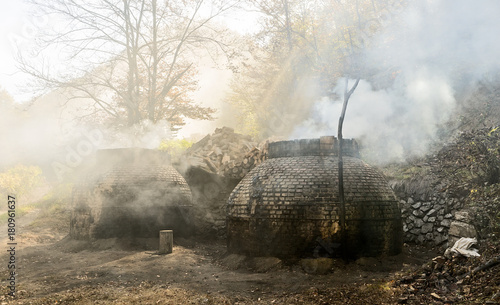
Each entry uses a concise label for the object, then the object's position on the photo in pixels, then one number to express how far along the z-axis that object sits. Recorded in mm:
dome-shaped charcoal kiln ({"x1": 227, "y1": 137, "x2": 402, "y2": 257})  7836
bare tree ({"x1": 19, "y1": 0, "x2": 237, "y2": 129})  16531
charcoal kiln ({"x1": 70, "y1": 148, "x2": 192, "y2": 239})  11094
